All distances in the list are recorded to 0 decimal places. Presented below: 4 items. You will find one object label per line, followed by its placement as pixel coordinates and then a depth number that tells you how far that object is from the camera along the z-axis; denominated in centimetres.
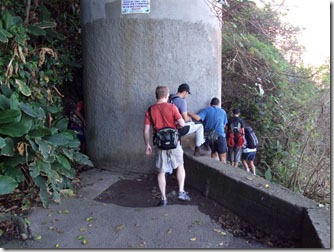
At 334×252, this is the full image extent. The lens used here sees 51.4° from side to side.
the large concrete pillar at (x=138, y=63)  561
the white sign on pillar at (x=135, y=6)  558
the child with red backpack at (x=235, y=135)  688
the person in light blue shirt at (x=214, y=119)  573
